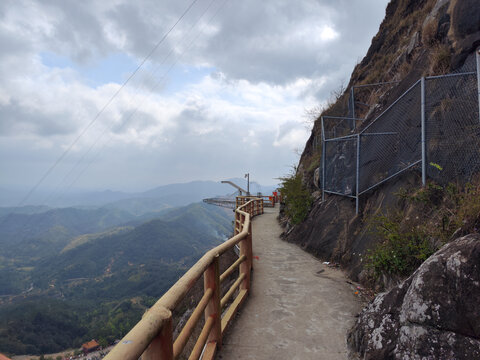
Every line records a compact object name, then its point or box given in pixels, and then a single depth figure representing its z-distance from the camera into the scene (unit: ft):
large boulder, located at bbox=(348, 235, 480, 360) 7.77
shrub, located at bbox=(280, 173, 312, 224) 37.83
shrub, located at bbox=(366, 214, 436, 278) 13.89
